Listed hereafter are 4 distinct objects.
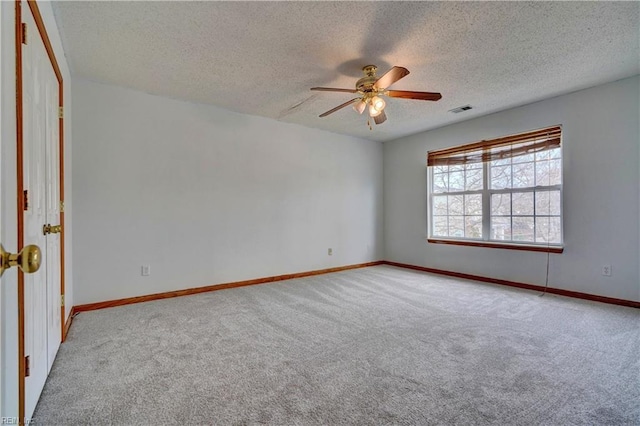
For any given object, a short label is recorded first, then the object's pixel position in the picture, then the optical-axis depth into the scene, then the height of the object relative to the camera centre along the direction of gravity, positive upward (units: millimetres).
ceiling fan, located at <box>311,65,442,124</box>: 2645 +1083
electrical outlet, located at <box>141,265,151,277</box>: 3569 -684
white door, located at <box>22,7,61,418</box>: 1441 +65
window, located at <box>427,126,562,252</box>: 3948 +261
